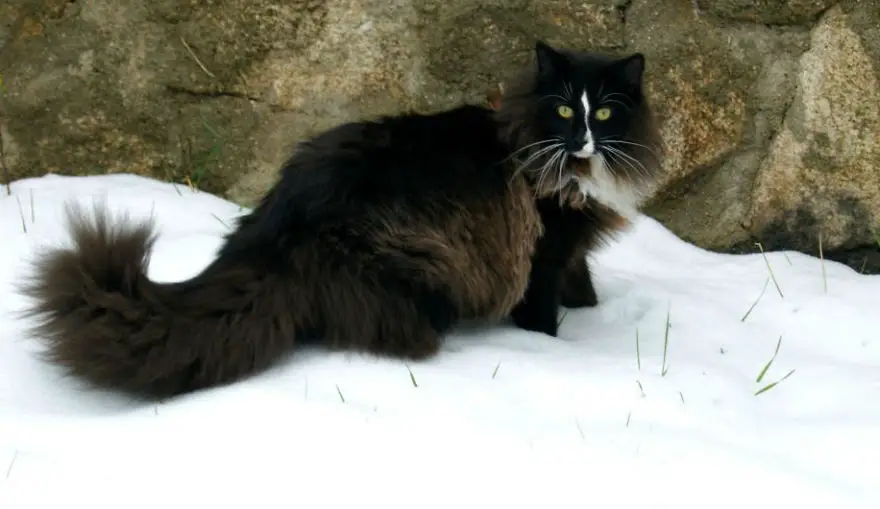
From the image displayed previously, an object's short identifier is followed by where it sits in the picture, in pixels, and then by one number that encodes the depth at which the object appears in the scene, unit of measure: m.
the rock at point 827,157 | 3.60
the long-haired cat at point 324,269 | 2.35
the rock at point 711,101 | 3.66
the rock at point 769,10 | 3.60
